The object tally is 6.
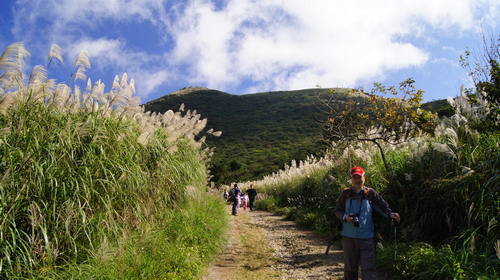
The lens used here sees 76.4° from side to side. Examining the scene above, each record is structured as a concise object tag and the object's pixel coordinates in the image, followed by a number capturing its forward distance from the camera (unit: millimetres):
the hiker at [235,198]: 13242
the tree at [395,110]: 8383
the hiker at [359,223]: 3745
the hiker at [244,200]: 16838
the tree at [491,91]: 5355
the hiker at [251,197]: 17109
